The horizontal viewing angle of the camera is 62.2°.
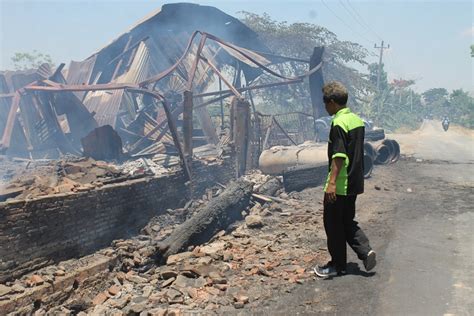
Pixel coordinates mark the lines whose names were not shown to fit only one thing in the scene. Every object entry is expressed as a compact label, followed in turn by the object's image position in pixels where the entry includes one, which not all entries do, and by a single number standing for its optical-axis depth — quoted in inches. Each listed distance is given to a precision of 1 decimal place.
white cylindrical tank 446.0
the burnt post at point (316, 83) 609.3
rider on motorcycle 1519.7
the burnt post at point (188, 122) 379.9
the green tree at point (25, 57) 1395.2
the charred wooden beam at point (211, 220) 234.1
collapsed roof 447.8
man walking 149.0
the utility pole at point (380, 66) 1678.2
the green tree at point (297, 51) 1198.3
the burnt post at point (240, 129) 470.9
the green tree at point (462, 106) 1738.4
